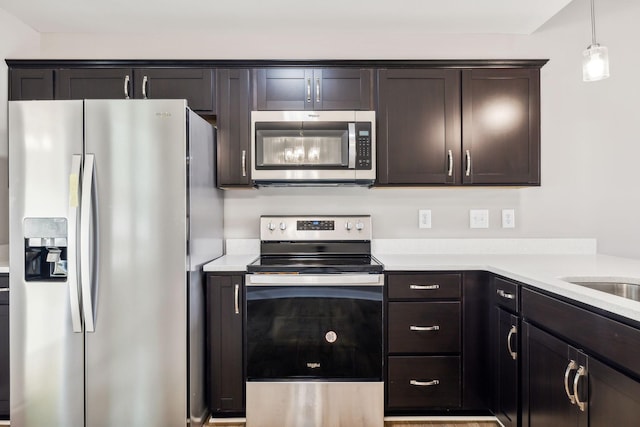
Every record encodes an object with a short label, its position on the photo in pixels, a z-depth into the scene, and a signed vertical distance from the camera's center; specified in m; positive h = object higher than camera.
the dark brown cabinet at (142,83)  2.24 +0.83
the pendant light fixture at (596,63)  1.61 +0.68
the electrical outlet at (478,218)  2.54 -0.03
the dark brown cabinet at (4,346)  1.89 -0.70
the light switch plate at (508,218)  2.54 -0.03
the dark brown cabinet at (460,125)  2.26 +0.56
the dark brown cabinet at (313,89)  2.26 +0.79
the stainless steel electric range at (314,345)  1.95 -0.72
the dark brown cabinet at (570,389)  1.09 -0.62
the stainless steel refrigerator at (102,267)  1.73 -0.25
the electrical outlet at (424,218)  2.54 -0.03
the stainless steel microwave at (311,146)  2.19 +0.42
